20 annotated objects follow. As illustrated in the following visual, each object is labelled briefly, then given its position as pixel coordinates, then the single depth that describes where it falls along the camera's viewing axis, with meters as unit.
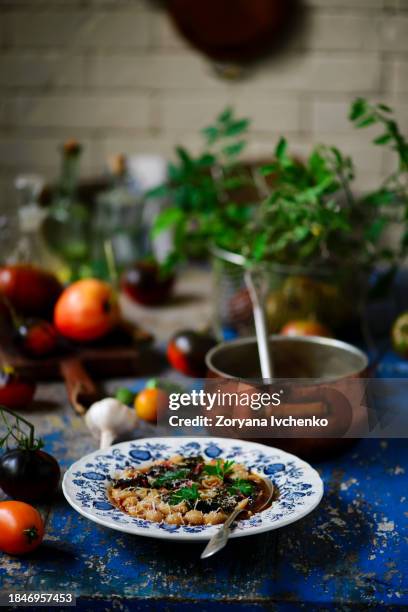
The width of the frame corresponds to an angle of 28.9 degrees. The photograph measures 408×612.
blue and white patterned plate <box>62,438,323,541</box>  0.71
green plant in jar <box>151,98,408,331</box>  1.25
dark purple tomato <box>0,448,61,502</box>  0.84
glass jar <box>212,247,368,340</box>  1.35
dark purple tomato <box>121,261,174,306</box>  1.65
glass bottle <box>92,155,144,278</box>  1.85
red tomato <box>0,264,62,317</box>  1.36
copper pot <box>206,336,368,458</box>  0.93
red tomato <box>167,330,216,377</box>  1.24
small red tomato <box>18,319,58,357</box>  1.25
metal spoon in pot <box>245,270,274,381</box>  1.02
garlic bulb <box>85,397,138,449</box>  1.01
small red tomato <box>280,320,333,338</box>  1.29
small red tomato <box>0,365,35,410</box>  1.11
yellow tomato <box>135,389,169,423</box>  1.09
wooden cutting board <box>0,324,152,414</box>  1.23
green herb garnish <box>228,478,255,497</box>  0.80
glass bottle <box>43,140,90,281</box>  1.76
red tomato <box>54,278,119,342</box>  1.29
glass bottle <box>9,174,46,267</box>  1.56
